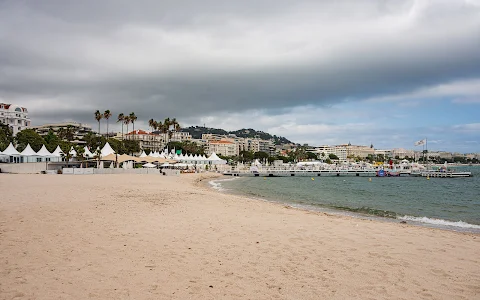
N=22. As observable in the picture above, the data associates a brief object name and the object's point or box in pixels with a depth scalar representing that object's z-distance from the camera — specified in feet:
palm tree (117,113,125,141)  286.50
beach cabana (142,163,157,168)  179.01
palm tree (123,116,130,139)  285.84
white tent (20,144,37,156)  155.95
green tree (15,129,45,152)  229.21
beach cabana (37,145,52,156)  160.28
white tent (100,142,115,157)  162.91
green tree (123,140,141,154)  321.93
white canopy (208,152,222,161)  248.32
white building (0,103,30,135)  326.24
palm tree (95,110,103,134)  255.50
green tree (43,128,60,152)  226.79
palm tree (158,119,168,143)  300.81
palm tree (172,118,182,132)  305.84
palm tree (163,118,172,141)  299.25
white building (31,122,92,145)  415.27
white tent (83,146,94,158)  184.70
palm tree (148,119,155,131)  317.11
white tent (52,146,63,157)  165.63
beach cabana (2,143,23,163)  153.92
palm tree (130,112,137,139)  283.38
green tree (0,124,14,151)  194.43
